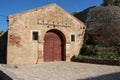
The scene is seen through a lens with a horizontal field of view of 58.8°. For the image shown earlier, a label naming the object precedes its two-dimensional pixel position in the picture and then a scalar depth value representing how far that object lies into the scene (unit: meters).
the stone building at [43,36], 8.24
